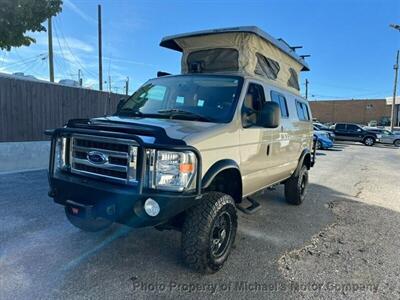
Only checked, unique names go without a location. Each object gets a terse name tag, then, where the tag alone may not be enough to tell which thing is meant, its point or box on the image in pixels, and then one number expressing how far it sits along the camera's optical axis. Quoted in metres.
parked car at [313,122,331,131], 26.96
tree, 8.01
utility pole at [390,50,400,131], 37.41
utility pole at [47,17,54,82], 18.33
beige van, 2.98
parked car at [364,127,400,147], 28.81
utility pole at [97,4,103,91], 21.32
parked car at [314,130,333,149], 20.55
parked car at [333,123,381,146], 27.97
